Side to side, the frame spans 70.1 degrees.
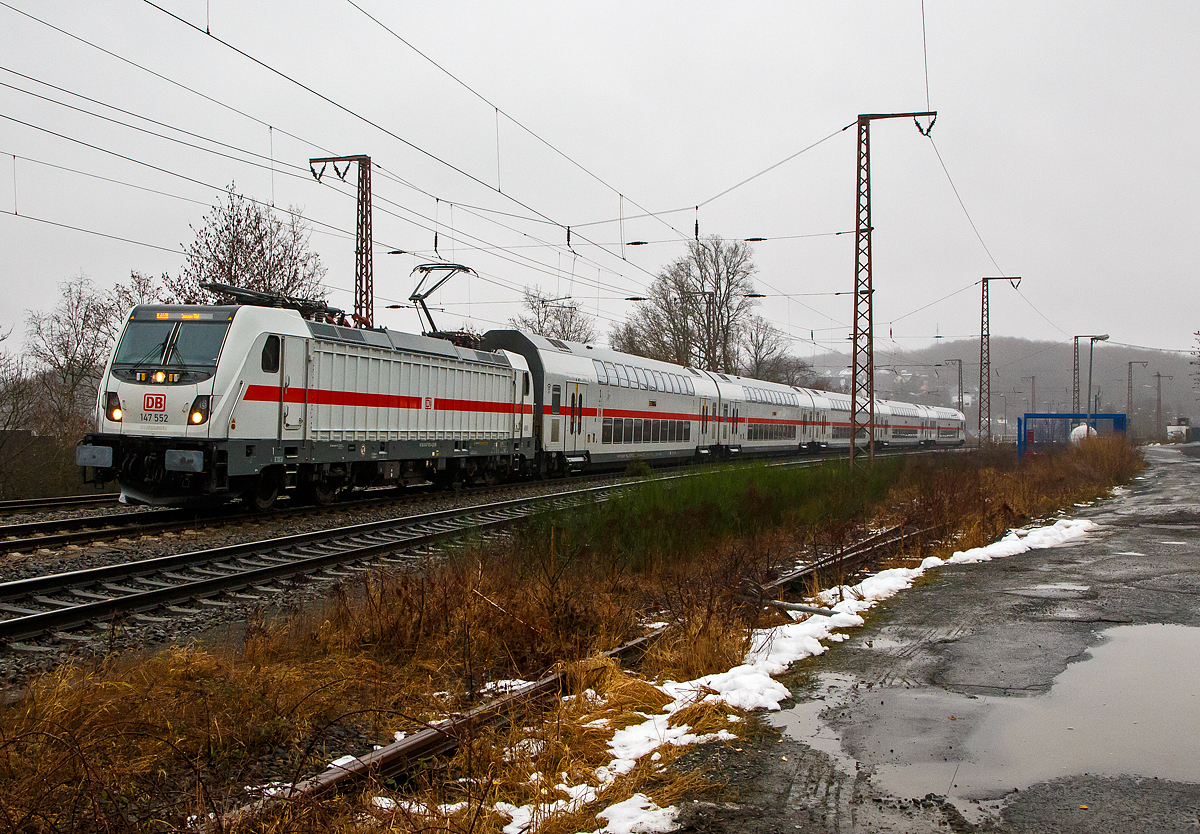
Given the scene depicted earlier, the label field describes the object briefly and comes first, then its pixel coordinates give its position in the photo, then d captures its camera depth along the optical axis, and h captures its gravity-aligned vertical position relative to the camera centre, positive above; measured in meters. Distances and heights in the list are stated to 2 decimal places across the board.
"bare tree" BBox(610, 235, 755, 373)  61.22 +7.97
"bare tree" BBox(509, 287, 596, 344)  59.88 +7.17
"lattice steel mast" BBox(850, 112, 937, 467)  21.97 +4.43
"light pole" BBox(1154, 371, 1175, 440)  92.38 +0.55
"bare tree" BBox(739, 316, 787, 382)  68.19 +5.49
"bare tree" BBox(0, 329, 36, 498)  17.98 -0.19
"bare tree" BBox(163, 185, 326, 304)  28.09 +5.28
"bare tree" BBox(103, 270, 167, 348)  29.17 +4.20
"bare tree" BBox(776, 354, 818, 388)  74.88 +4.74
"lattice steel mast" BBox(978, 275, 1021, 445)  41.00 +4.37
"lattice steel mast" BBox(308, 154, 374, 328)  23.78 +4.50
